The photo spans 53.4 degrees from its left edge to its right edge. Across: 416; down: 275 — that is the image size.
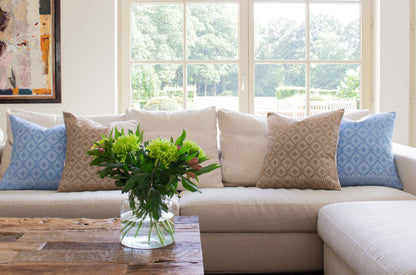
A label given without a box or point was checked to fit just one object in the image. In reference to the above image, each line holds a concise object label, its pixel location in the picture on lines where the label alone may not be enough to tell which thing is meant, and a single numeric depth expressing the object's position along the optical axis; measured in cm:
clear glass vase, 137
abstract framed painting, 362
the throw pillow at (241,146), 259
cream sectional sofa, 210
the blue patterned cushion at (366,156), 243
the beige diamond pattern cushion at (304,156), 234
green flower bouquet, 131
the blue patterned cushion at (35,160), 238
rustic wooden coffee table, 120
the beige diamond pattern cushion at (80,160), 231
